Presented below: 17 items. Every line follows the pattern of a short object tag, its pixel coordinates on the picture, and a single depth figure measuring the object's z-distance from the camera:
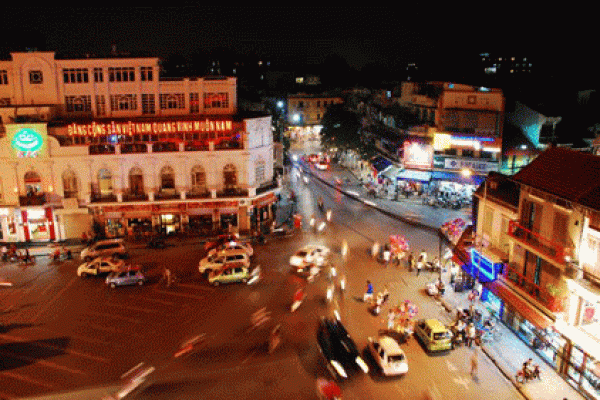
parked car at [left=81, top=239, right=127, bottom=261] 38.94
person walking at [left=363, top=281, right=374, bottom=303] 31.45
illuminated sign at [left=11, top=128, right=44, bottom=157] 40.69
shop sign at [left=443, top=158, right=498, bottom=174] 49.47
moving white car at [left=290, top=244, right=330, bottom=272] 36.88
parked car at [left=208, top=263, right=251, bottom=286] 34.25
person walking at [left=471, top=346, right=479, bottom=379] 23.73
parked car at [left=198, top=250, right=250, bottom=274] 35.73
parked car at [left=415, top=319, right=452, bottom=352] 25.44
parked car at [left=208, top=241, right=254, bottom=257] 37.91
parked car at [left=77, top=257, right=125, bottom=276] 35.94
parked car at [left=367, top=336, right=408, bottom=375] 23.33
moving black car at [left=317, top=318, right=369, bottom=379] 23.73
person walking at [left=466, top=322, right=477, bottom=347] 26.20
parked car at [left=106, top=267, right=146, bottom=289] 34.16
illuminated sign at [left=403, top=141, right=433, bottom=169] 53.08
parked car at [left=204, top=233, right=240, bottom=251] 40.91
